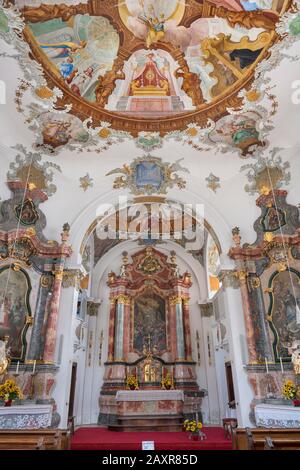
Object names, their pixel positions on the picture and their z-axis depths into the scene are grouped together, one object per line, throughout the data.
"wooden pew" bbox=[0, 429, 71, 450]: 4.71
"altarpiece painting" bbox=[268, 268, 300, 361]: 9.44
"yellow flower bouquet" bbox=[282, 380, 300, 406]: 8.15
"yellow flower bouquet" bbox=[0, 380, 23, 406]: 7.99
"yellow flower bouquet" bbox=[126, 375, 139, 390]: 13.78
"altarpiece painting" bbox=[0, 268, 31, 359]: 9.32
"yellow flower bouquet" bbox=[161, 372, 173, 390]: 13.91
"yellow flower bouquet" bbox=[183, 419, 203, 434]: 9.47
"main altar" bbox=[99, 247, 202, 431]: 12.62
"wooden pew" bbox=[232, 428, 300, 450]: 4.47
